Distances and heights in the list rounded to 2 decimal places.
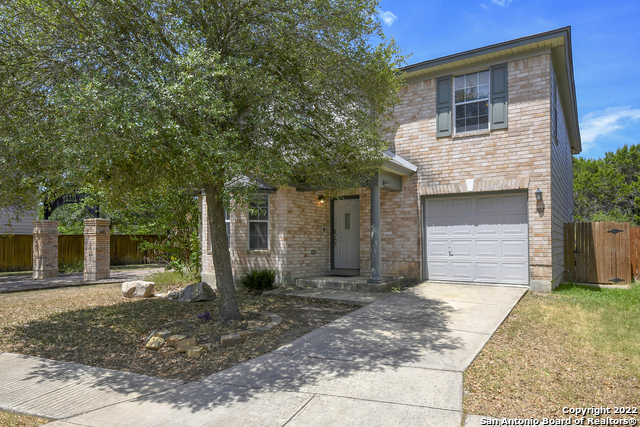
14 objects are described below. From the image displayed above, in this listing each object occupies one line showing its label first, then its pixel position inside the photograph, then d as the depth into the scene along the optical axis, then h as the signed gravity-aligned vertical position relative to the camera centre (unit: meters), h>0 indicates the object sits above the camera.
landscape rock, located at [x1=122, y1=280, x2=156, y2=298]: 10.49 -1.53
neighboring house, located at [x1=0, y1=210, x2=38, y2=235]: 20.28 +0.30
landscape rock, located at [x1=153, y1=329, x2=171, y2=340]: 6.11 -1.57
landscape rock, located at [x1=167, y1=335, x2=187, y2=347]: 5.90 -1.59
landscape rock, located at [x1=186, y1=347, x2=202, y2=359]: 5.47 -1.64
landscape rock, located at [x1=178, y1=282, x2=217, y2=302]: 9.39 -1.47
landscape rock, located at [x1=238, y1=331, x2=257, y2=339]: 6.18 -1.58
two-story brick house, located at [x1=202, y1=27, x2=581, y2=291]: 9.75 +0.88
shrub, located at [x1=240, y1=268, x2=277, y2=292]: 10.33 -1.29
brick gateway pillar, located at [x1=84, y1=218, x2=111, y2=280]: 14.70 -0.67
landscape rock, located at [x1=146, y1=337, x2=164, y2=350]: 5.94 -1.65
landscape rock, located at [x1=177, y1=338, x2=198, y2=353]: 5.69 -1.59
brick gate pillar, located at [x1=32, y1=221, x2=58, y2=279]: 14.99 -0.64
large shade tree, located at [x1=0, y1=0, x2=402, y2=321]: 5.11 +2.02
